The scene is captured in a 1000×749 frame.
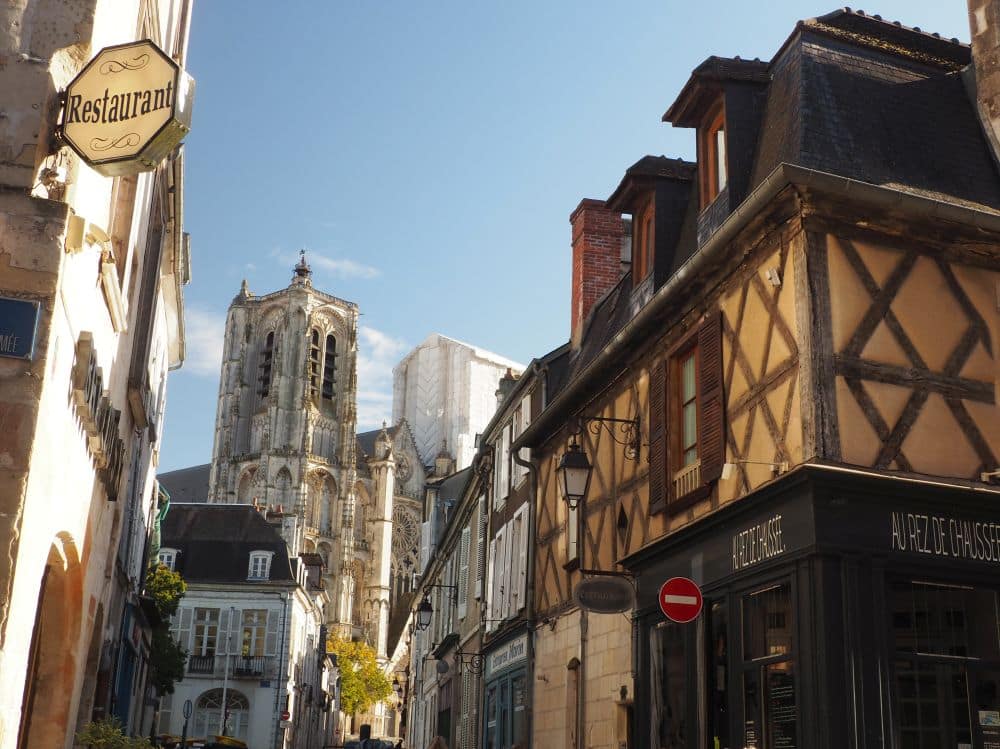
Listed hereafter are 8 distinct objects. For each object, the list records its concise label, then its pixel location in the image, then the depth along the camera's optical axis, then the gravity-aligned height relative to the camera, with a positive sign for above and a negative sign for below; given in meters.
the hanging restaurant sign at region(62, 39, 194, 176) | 5.57 +2.93
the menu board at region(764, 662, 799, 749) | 7.05 +0.28
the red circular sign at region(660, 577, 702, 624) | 7.48 +0.96
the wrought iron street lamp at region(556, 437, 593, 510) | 9.53 +2.20
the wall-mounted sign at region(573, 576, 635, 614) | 8.79 +1.14
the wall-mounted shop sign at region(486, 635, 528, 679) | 14.35 +1.17
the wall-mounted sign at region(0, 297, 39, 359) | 5.21 +1.76
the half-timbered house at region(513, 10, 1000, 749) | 6.93 +2.28
